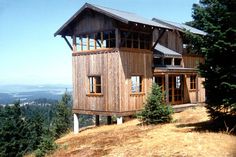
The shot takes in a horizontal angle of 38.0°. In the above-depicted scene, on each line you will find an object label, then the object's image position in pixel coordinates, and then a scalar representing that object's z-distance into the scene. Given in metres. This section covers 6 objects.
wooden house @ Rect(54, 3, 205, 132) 26.30
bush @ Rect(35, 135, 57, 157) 20.56
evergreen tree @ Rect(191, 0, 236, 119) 15.54
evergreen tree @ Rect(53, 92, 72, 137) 63.16
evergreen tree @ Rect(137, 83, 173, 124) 23.12
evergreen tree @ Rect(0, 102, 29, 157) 63.78
